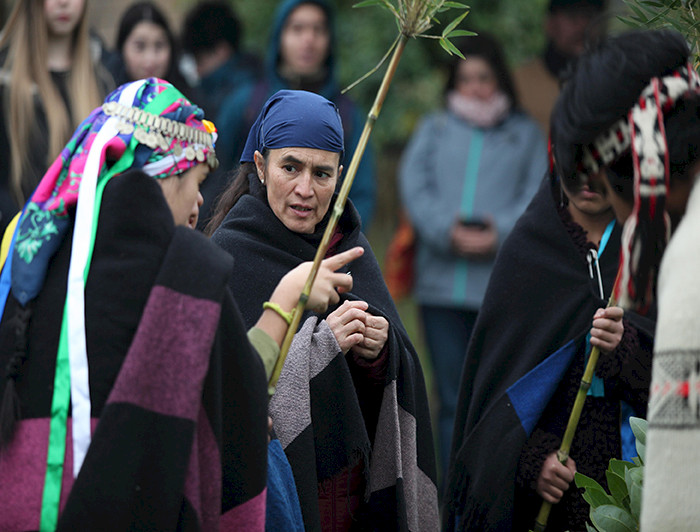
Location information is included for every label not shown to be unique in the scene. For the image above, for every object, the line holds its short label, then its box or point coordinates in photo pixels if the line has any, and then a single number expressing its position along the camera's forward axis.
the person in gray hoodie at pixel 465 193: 12.51
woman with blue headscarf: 6.73
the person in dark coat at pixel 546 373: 7.23
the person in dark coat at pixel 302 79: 12.73
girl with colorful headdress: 4.76
